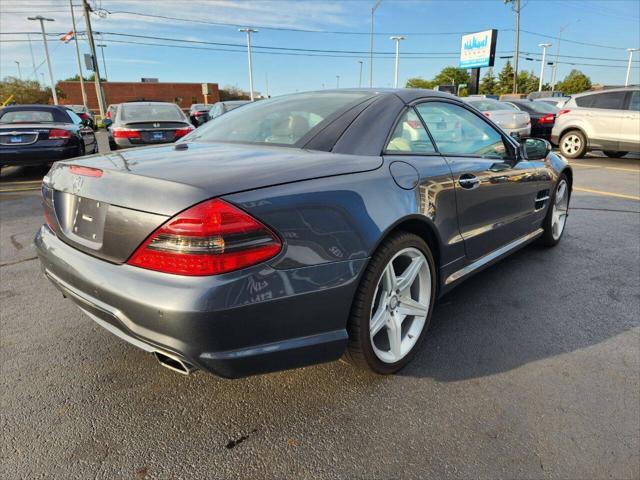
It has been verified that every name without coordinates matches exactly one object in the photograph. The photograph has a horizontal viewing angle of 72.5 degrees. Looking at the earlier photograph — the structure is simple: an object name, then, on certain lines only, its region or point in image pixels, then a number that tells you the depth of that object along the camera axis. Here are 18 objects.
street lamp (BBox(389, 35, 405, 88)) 43.12
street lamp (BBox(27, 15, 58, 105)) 39.49
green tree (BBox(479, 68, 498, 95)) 68.56
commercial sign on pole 28.72
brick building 58.38
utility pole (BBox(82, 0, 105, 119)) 21.76
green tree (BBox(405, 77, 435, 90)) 90.09
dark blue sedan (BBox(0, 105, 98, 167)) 7.37
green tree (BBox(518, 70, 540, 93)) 72.38
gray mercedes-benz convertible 1.55
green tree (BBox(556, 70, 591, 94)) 72.75
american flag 30.19
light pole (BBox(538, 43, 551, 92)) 59.99
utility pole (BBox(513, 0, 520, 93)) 32.12
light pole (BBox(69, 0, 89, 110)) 32.41
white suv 9.84
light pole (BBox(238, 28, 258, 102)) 42.78
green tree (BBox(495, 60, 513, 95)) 66.31
